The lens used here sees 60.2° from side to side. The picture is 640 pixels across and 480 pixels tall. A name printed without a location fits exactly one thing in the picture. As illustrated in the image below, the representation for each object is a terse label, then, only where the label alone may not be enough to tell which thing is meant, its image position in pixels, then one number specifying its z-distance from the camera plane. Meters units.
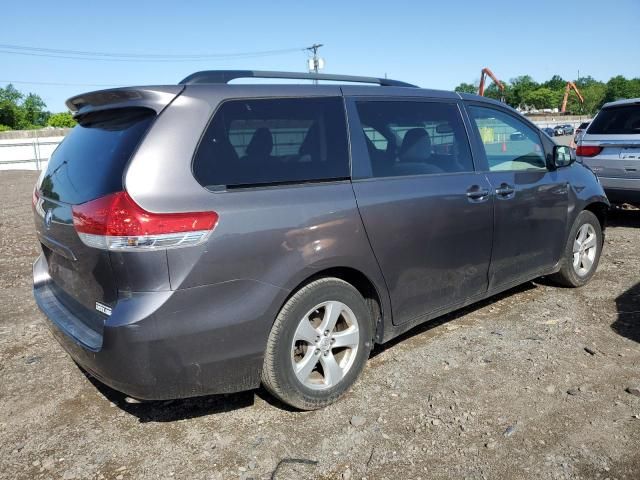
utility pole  39.88
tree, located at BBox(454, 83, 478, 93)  127.51
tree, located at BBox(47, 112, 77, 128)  67.38
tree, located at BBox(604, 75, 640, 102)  117.12
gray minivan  2.51
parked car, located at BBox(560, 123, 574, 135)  53.72
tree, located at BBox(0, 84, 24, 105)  78.21
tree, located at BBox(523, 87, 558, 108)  117.25
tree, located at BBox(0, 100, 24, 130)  71.69
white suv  7.28
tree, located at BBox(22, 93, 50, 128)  79.94
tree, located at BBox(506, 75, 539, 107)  113.19
